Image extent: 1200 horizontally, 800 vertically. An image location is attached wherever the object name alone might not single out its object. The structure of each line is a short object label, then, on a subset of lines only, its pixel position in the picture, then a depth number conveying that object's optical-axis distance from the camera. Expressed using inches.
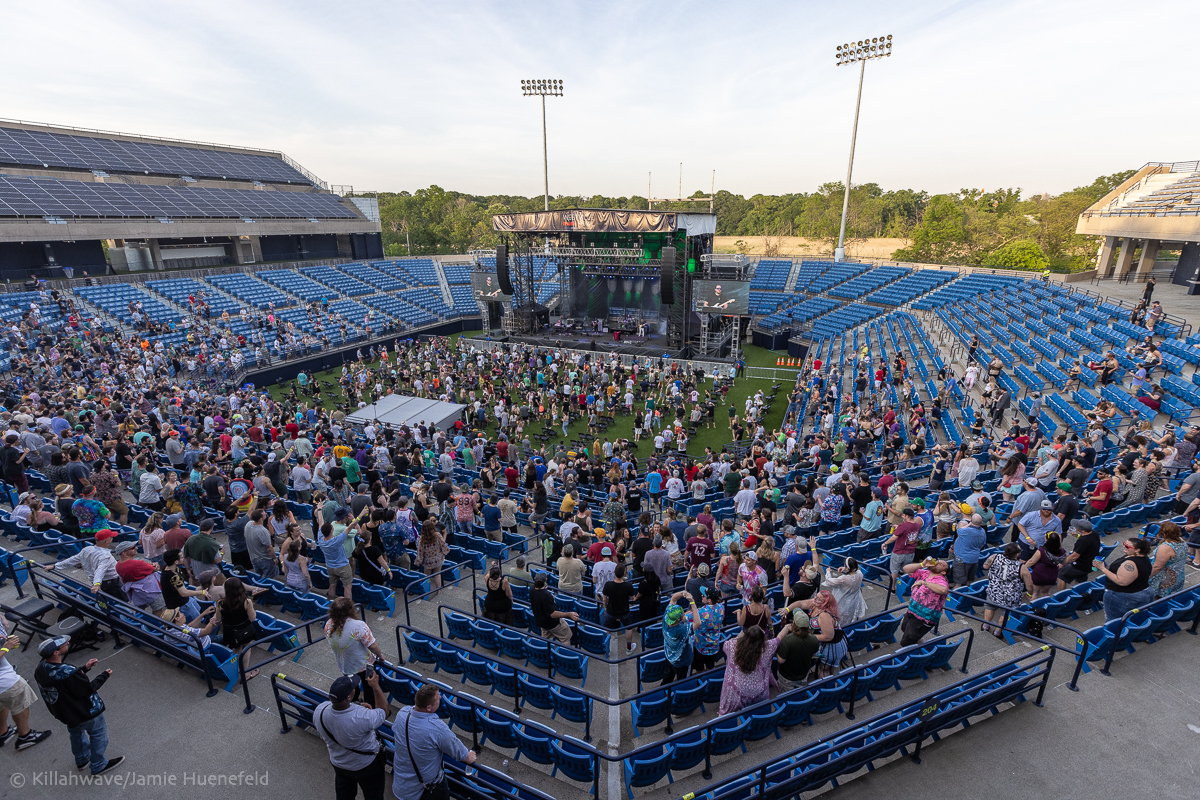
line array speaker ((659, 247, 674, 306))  1064.2
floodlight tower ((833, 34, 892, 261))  1373.0
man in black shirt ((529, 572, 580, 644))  238.4
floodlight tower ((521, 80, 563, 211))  1663.4
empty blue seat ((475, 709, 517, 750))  187.8
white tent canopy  643.5
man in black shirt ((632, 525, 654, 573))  289.3
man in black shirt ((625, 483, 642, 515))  405.4
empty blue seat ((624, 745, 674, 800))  173.5
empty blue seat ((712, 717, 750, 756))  184.7
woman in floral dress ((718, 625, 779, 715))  187.9
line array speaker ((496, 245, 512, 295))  1248.8
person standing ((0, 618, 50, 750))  183.0
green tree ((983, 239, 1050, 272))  1567.4
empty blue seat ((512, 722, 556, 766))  182.1
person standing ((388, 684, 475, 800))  150.2
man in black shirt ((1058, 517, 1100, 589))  250.1
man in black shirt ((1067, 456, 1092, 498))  330.0
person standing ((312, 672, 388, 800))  153.3
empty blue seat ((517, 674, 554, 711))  211.6
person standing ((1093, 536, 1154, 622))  223.5
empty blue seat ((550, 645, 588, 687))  230.8
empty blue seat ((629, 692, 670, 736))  203.3
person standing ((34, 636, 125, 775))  173.2
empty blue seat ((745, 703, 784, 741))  191.3
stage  1173.1
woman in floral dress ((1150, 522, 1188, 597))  229.1
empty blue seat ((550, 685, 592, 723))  203.5
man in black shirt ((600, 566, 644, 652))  245.9
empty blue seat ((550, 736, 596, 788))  177.8
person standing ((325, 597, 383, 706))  192.7
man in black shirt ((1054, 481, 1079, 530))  293.7
